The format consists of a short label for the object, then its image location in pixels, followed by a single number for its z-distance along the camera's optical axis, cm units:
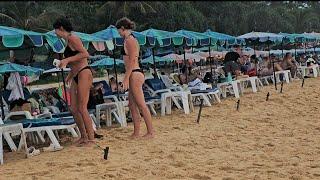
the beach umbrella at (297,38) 1828
